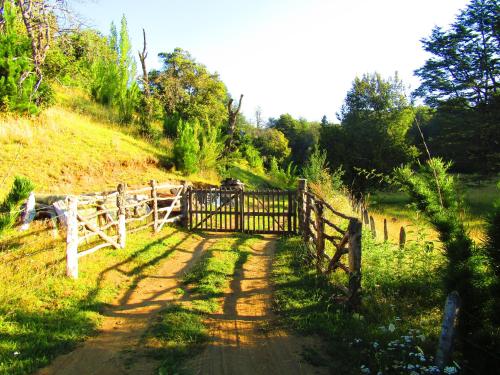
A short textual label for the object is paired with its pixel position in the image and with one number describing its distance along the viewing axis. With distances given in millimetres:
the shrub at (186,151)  17688
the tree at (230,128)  27281
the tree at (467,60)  22688
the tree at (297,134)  51109
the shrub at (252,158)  30391
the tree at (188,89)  26672
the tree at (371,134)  22109
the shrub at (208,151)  20016
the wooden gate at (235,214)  11961
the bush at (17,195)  4988
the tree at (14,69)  12883
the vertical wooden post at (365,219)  11352
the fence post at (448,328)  3285
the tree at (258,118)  77725
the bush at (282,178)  28609
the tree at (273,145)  42656
